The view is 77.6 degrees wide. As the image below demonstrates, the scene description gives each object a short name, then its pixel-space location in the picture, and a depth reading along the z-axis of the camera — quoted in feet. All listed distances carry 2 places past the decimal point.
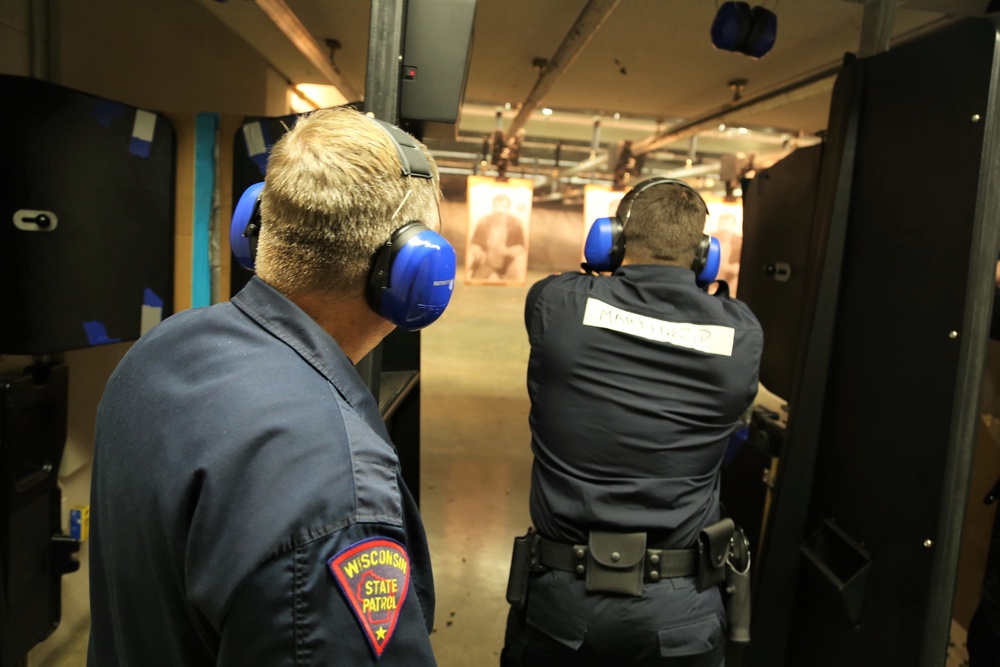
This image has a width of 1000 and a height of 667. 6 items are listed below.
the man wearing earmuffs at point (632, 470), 4.88
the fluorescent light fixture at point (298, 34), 5.95
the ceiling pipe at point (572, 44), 6.71
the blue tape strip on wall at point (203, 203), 7.05
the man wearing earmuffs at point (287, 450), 1.84
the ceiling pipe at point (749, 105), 8.23
